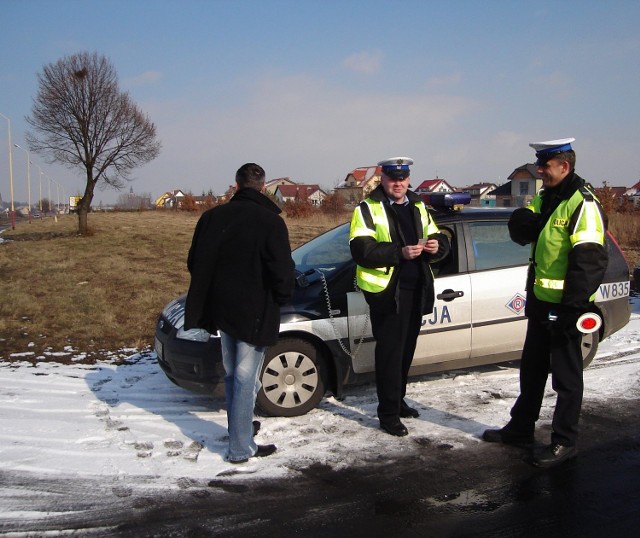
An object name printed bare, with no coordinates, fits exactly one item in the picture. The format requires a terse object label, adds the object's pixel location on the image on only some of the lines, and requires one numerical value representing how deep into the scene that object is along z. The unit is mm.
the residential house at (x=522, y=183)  68188
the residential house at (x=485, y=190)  73312
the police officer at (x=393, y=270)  3936
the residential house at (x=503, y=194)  69600
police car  4398
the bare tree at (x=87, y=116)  22984
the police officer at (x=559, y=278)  3270
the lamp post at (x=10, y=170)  34281
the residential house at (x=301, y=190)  85438
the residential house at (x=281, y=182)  101544
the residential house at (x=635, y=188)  72800
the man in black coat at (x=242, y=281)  3504
